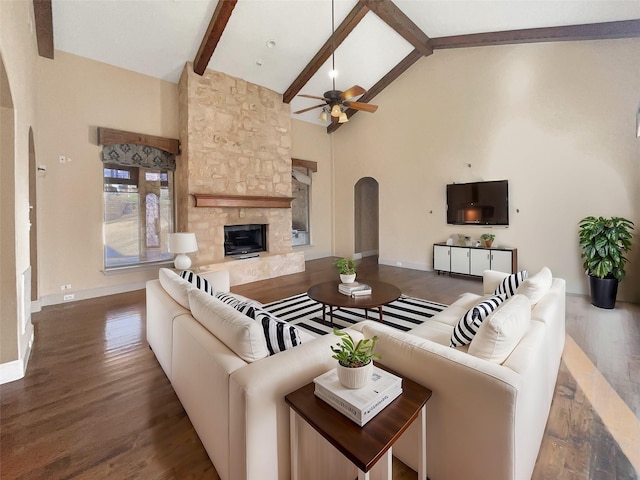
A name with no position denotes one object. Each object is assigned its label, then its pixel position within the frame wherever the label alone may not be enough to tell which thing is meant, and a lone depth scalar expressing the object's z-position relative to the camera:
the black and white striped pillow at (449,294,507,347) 1.76
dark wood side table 0.98
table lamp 4.24
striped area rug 3.43
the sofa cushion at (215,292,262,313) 2.04
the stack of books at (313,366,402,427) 1.10
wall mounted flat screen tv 5.32
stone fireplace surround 5.17
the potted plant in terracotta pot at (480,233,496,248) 5.43
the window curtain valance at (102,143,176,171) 4.75
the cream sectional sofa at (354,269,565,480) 1.20
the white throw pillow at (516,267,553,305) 2.07
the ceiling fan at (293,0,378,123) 3.78
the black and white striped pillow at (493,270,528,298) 2.32
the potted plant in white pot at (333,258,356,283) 3.48
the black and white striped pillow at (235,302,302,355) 1.51
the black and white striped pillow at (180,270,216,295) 2.68
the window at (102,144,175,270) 4.91
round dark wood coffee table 3.00
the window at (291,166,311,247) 7.89
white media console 5.14
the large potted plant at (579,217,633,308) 3.86
